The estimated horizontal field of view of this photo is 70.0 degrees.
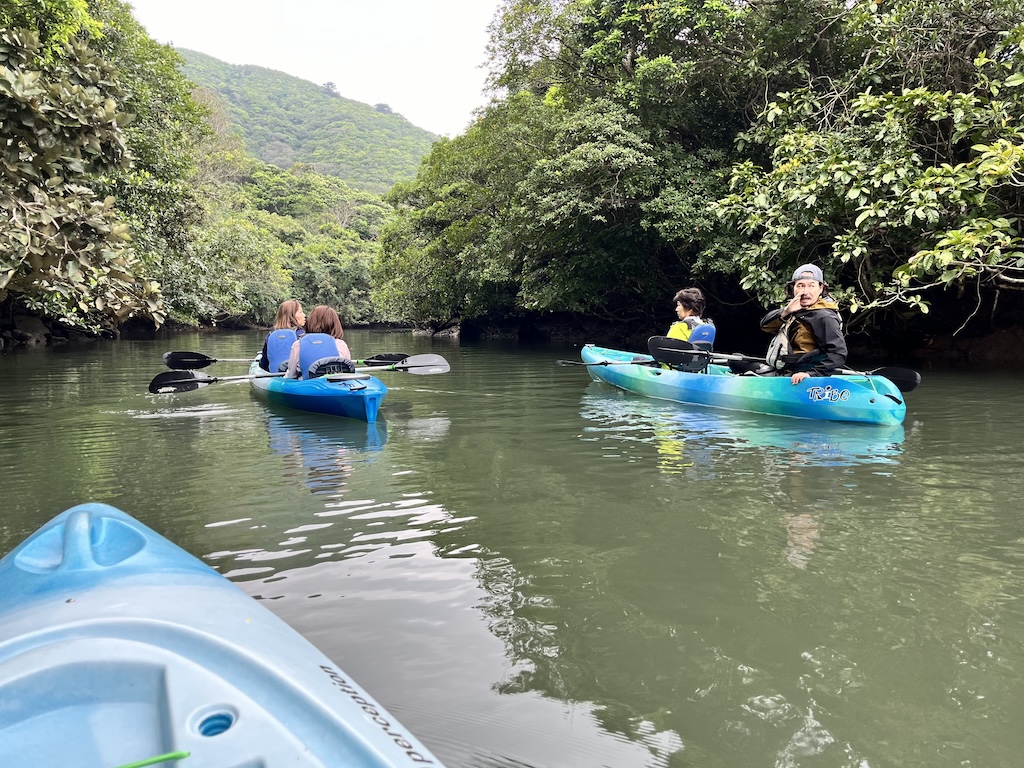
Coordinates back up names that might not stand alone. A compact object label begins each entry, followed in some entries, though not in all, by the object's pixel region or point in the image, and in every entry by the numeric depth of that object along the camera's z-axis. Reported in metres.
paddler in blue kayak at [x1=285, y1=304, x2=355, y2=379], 7.71
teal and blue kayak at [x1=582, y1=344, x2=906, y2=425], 6.86
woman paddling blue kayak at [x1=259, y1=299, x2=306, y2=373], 8.73
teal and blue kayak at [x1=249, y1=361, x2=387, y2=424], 7.16
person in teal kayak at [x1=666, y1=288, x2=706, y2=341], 9.16
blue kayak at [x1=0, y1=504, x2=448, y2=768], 1.28
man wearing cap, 6.88
